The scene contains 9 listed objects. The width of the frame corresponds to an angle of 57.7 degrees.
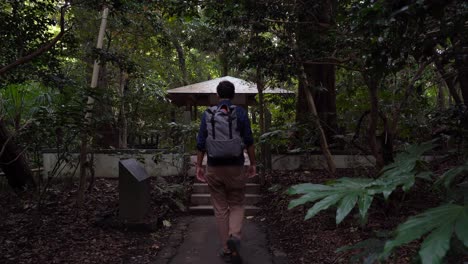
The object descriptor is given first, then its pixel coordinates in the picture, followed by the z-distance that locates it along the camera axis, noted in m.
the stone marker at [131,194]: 5.35
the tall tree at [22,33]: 4.85
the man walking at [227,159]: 3.94
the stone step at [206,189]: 7.18
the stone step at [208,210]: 6.53
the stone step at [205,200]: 6.88
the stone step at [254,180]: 7.51
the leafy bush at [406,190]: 1.05
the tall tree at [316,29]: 4.96
